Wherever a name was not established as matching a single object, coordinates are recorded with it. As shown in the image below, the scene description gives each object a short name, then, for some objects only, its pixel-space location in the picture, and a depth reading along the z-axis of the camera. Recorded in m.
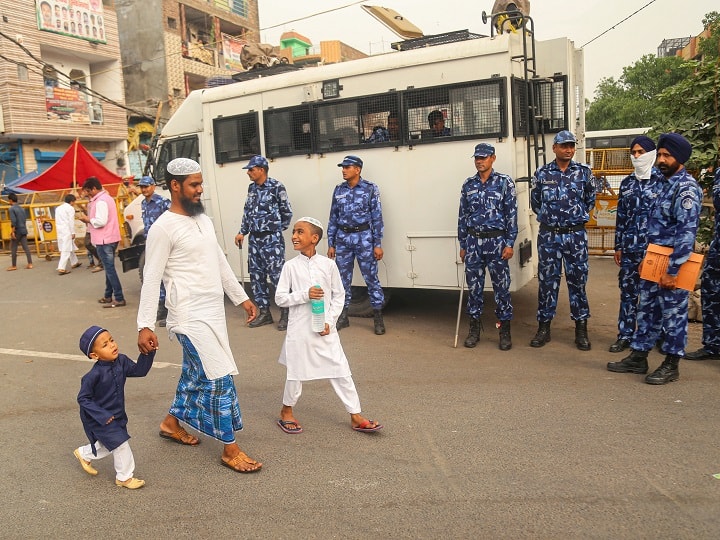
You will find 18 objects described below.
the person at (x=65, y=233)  12.99
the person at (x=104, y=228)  9.12
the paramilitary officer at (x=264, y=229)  7.35
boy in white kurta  4.14
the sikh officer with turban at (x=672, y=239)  4.76
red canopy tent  18.03
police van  6.28
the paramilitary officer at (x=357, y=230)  6.84
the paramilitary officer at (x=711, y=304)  5.43
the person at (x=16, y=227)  13.64
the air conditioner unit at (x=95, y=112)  25.02
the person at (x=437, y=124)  6.56
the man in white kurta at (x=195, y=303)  3.61
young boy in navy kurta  3.48
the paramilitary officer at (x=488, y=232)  5.96
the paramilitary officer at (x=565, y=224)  5.86
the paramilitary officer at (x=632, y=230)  5.36
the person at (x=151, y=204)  8.23
